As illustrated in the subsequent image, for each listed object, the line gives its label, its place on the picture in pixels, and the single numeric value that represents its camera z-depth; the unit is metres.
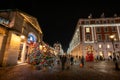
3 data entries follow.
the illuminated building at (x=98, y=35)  24.27
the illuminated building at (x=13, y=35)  9.00
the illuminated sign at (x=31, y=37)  14.57
